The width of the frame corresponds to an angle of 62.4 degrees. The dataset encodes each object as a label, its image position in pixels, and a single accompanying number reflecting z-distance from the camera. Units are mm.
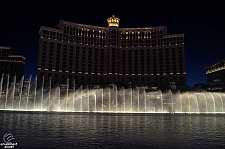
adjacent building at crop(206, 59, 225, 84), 140250
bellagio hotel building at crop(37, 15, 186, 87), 112562
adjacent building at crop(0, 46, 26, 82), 155375
